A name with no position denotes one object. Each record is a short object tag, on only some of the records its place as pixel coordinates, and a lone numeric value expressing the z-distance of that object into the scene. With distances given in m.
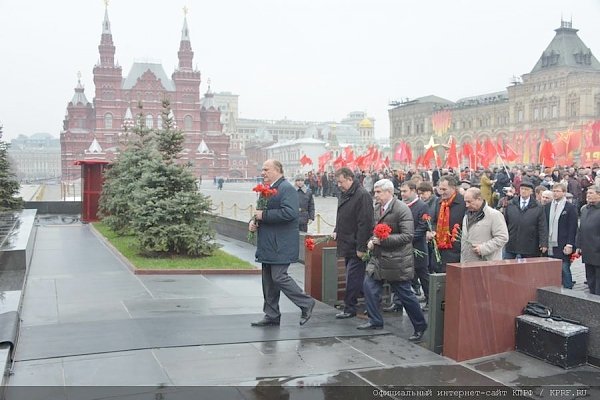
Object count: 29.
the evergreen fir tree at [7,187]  18.23
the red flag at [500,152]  32.15
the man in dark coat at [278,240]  6.91
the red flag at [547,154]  29.43
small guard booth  20.77
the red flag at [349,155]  46.65
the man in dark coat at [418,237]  8.02
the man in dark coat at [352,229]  7.24
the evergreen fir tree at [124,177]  16.06
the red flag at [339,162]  43.34
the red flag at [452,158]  34.81
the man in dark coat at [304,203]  13.52
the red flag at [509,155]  33.04
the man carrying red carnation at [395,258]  6.63
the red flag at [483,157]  36.03
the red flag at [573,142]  34.31
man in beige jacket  6.59
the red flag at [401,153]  42.03
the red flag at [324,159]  48.61
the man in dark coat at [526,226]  8.66
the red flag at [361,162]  44.41
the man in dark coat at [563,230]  9.09
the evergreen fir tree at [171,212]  11.68
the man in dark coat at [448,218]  7.73
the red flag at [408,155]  40.62
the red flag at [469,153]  34.69
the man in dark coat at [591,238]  8.16
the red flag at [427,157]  37.00
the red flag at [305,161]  48.94
